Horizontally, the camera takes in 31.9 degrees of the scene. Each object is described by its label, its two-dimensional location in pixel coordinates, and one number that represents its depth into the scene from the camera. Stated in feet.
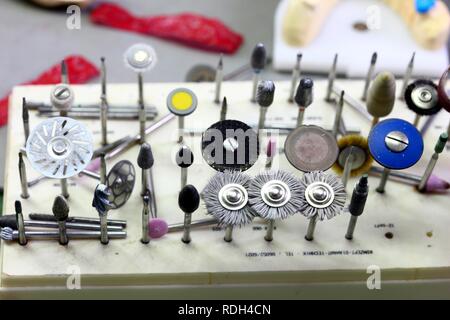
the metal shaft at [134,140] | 1.15
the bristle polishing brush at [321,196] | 1.00
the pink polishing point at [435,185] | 1.13
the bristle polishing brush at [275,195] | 0.99
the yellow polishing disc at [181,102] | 1.09
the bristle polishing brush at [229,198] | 0.99
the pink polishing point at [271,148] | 1.09
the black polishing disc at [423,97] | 1.12
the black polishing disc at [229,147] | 1.03
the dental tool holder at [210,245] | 1.02
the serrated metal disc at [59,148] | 1.00
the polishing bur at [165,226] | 1.05
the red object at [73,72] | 1.44
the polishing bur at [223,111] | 1.10
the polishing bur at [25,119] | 1.08
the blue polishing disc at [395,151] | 1.03
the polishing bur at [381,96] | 1.08
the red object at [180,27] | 1.53
